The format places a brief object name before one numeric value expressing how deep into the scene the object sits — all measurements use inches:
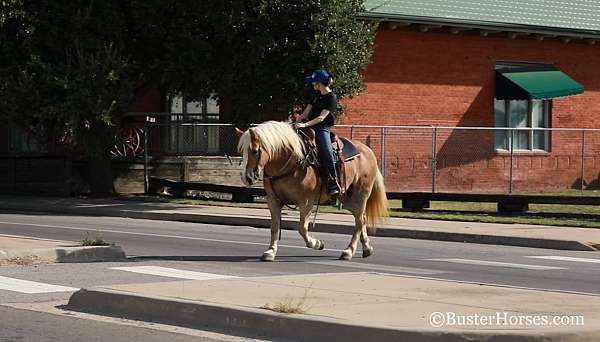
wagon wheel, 1313.6
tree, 1085.8
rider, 586.9
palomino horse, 554.6
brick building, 1433.3
